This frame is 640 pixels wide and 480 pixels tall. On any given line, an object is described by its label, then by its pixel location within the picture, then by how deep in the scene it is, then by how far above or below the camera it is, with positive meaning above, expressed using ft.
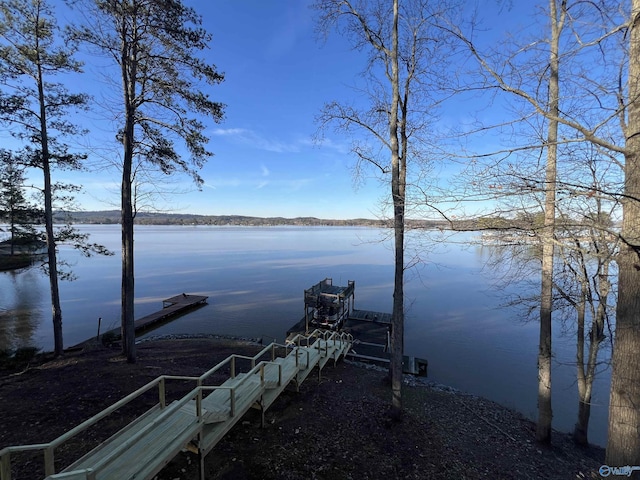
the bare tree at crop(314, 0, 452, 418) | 20.18 +7.82
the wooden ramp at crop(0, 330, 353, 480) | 8.93 -8.88
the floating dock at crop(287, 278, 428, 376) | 44.18 -20.26
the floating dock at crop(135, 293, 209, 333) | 62.03 -19.80
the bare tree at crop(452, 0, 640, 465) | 8.39 -0.85
